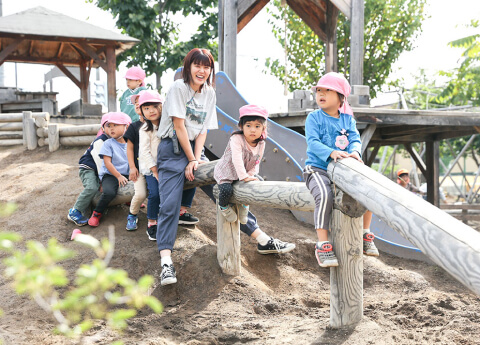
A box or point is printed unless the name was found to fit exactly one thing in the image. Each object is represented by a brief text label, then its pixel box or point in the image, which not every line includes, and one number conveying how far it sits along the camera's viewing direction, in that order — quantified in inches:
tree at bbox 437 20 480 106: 585.6
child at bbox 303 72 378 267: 125.9
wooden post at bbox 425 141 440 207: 431.8
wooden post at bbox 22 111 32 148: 341.4
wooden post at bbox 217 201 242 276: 172.6
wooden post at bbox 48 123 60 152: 324.5
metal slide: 230.7
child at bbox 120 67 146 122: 227.5
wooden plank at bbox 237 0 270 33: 319.3
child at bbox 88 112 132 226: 204.7
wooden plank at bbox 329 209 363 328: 126.2
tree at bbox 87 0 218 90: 657.0
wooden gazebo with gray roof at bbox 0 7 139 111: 539.2
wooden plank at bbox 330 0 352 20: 307.1
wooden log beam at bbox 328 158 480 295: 71.4
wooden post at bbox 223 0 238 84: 316.5
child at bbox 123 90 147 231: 191.6
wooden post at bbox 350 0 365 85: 304.3
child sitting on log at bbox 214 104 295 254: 161.5
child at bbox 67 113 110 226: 206.7
